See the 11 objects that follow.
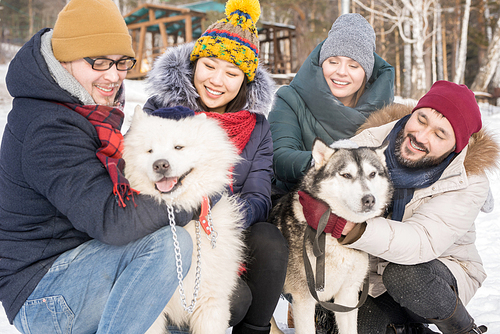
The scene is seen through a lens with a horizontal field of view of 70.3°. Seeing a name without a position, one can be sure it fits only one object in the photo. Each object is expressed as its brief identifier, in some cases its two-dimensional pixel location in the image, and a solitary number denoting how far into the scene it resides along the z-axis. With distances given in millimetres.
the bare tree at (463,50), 12641
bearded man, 1902
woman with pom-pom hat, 2184
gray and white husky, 1946
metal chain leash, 1526
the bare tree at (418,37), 11844
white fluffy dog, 1613
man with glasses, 1386
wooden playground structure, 14156
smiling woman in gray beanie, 2756
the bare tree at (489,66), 12310
